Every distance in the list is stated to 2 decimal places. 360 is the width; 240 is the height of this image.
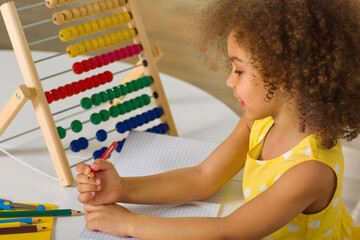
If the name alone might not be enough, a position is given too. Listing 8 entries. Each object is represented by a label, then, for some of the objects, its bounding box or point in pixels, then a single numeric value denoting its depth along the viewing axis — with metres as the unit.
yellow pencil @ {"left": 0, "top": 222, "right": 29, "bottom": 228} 1.34
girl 1.27
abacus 1.48
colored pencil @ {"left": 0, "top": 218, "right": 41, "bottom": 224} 1.34
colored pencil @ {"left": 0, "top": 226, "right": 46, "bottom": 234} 1.32
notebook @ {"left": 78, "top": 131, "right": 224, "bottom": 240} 1.41
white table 1.42
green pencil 1.36
